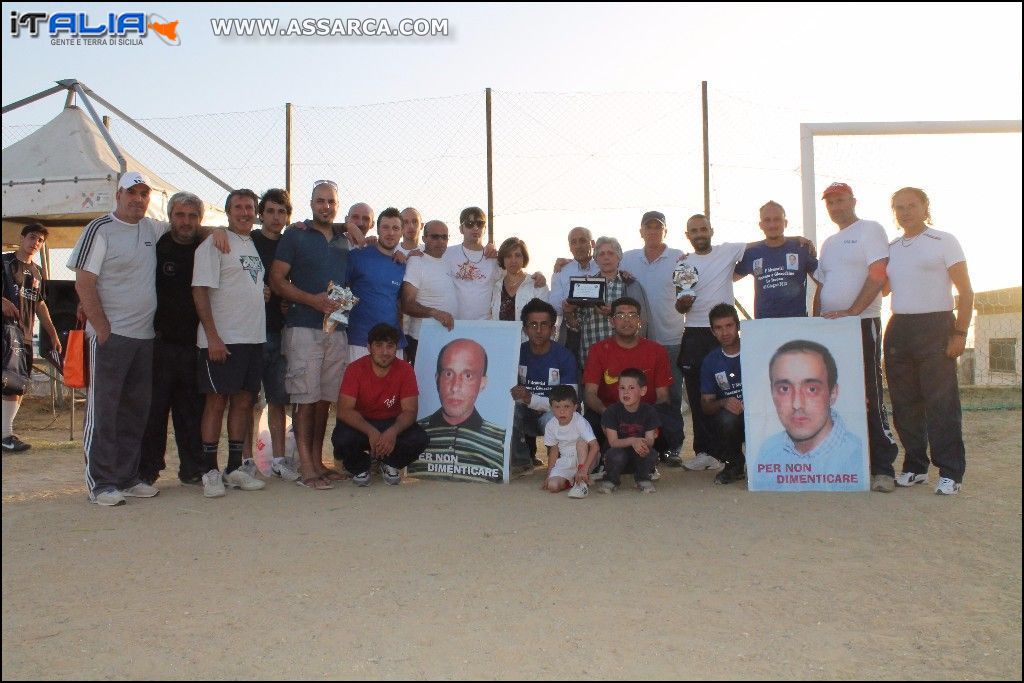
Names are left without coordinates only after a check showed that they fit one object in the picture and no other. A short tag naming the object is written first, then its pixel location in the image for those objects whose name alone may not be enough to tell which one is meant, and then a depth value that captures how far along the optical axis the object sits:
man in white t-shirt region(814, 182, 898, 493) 5.31
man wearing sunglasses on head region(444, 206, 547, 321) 6.21
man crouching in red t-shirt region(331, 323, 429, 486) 5.38
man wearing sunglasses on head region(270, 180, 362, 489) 5.40
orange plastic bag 5.46
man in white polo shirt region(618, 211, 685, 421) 6.29
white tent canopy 8.91
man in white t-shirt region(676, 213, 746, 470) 5.98
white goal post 7.85
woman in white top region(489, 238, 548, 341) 6.15
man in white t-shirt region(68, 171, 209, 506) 4.84
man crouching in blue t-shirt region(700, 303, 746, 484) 5.49
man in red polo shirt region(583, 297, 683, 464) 5.67
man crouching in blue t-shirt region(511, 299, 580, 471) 5.87
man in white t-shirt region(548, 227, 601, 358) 6.27
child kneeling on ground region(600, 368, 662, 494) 5.23
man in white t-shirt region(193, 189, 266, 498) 5.05
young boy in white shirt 5.31
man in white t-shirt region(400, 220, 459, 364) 6.00
